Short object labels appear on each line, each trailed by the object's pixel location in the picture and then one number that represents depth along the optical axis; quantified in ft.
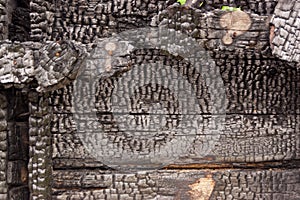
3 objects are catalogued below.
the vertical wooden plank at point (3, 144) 12.18
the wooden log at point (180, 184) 12.57
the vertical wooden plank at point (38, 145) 12.20
